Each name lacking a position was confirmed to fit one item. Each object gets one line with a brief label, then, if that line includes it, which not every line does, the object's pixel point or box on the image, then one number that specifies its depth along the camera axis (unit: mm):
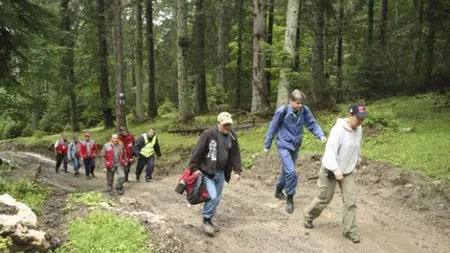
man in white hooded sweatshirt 7383
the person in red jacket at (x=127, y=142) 15994
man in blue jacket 9195
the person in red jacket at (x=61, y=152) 20297
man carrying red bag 8039
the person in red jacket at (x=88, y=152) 18609
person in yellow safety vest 15523
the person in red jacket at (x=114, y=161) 13828
